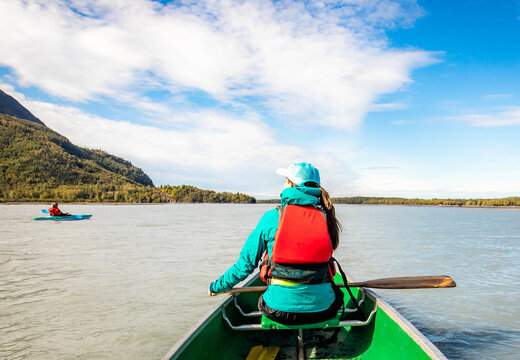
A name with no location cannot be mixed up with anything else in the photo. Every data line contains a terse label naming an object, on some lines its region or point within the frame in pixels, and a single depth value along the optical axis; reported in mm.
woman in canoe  2535
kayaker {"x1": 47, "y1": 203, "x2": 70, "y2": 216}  24173
